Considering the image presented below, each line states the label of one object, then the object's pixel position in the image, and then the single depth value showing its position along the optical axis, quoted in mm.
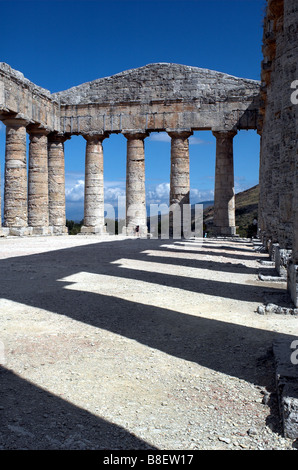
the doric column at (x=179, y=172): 27688
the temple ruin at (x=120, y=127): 24344
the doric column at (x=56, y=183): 28953
